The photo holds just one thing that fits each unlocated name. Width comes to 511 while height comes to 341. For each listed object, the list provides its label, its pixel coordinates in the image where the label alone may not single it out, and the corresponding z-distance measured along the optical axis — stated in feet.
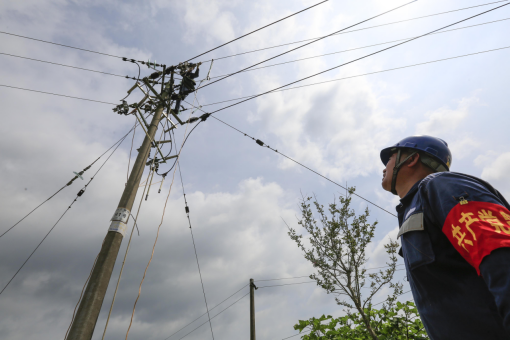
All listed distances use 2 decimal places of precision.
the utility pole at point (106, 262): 12.39
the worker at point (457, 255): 3.60
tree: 18.99
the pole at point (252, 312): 48.85
